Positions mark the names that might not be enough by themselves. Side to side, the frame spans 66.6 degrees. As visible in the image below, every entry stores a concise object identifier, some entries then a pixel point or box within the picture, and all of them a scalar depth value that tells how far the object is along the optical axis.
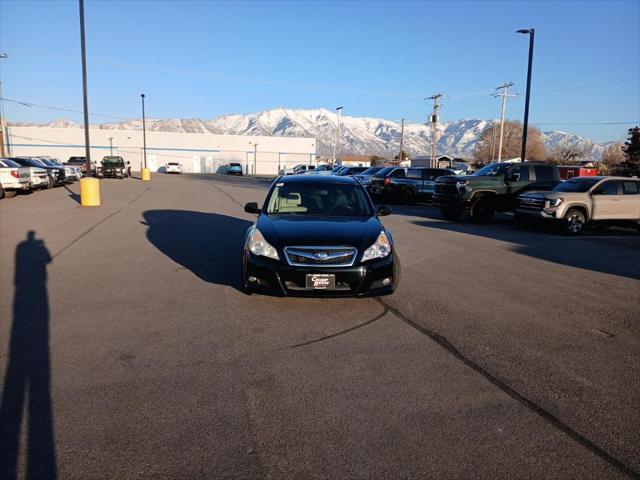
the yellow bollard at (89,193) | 18.21
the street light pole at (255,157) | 83.00
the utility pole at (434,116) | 55.67
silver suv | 13.62
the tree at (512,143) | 117.69
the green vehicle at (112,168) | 44.81
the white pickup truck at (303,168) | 54.81
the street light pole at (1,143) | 51.33
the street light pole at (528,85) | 21.75
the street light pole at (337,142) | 62.38
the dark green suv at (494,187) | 15.78
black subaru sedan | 5.43
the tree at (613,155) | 89.69
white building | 72.06
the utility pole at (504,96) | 57.07
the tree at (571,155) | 97.21
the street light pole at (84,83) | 18.27
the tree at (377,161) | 100.75
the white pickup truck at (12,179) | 20.94
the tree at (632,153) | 55.28
